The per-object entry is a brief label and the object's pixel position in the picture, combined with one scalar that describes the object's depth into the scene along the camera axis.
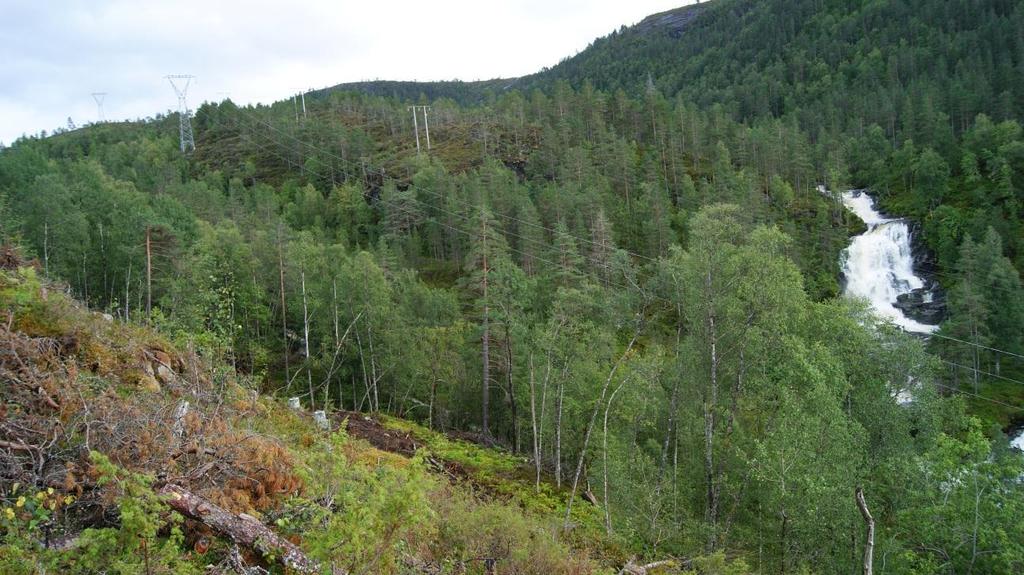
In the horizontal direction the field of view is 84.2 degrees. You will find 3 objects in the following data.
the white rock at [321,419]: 15.94
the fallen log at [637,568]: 10.49
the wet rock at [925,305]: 54.38
